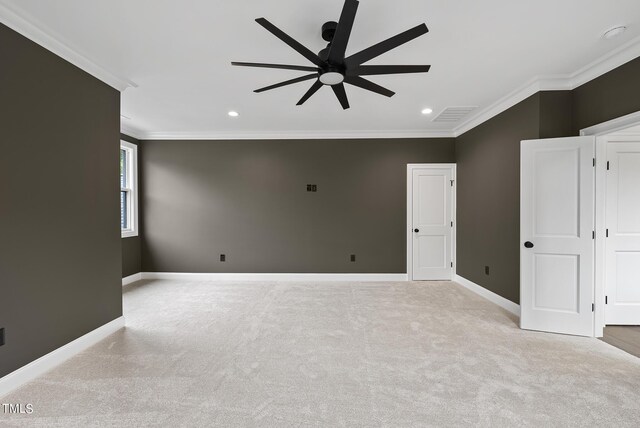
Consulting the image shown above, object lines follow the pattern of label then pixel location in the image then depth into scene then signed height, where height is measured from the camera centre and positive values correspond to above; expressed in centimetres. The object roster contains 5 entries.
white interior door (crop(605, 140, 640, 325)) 309 -27
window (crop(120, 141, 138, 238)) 513 +40
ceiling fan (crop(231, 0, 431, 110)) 161 +103
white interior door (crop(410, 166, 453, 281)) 520 -22
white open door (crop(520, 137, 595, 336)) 286 -25
